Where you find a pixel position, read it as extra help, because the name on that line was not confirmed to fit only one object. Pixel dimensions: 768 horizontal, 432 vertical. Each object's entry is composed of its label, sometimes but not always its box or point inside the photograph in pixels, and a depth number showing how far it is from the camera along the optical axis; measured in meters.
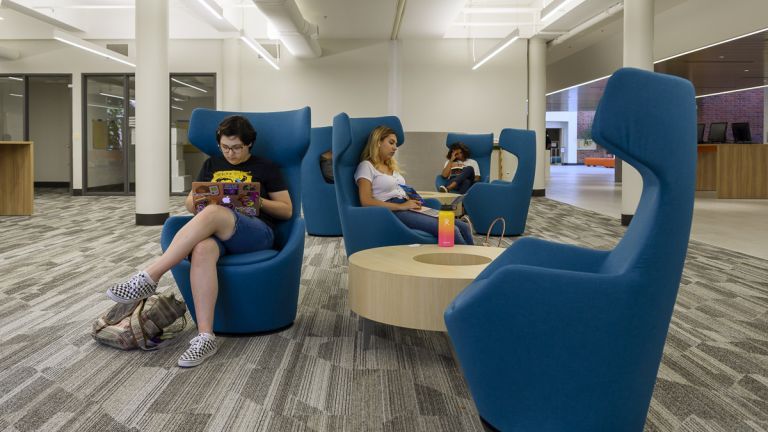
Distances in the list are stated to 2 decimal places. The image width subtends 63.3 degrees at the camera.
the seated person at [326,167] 7.37
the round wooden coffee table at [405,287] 2.62
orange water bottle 3.60
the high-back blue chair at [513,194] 7.43
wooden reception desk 12.88
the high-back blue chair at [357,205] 4.21
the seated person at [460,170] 8.14
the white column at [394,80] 13.47
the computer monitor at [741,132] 14.06
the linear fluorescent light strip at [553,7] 9.73
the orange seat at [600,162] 31.93
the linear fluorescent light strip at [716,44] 10.26
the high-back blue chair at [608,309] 1.59
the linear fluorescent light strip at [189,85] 13.84
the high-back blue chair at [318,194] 7.26
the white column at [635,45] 8.12
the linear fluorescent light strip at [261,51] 11.08
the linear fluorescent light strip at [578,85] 15.92
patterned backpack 2.94
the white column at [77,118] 13.71
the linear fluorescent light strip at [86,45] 10.56
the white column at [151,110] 8.20
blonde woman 4.39
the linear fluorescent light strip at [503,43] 10.65
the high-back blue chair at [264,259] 3.07
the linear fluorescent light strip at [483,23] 12.93
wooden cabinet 8.82
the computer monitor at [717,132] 14.41
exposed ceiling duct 9.03
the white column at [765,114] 21.27
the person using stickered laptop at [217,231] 2.86
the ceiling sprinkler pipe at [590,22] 10.42
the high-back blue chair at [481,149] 8.90
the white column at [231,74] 13.37
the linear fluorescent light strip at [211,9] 9.70
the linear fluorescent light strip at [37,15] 10.41
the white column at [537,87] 13.54
